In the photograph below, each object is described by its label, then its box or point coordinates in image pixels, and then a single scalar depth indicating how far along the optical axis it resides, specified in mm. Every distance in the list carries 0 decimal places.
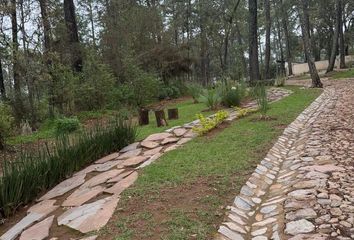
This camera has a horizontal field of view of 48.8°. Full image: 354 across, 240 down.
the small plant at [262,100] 7308
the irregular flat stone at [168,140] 6031
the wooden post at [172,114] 8805
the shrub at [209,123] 6230
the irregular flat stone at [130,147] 5918
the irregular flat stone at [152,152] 5441
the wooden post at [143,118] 8539
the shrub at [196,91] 12038
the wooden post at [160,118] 7906
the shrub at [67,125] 8719
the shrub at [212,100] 9469
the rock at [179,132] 6488
